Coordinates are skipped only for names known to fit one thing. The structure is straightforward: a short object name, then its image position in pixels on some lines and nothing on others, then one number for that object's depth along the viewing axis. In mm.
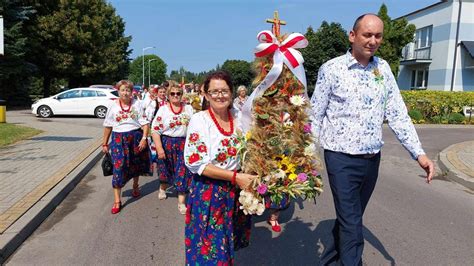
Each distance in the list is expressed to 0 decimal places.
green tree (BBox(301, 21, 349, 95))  28312
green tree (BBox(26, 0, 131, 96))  27366
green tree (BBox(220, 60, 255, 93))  53706
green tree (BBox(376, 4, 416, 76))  27156
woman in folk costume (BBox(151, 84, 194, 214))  5438
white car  19672
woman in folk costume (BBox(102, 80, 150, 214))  5555
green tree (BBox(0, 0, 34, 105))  21375
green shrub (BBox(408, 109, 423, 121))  18672
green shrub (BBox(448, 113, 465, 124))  19188
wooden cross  2652
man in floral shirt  2967
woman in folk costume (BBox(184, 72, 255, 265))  2740
